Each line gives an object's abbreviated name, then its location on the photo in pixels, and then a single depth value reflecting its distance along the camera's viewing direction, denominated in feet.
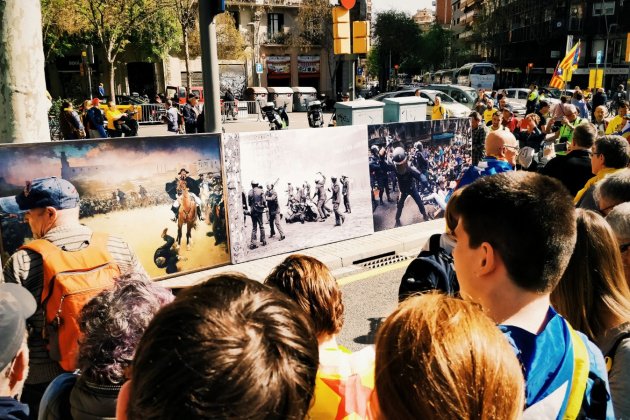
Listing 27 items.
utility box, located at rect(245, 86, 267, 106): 113.69
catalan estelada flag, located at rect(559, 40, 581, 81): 63.52
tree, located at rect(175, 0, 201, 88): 109.70
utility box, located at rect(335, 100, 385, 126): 40.50
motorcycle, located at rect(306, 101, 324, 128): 78.07
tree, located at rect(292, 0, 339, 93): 165.89
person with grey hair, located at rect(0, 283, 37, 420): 5.03
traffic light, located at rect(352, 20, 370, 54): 39.80
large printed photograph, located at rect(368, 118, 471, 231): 26.13
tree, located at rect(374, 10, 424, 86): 214.69
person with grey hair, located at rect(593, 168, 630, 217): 11.41
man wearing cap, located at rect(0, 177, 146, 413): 8.68
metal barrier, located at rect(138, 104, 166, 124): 103.19
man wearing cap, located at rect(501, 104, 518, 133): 40.50
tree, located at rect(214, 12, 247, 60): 140.67
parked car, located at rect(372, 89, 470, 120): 73.03
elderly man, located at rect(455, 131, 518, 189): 16.88
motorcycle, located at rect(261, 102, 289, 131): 66.13
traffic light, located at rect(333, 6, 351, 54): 35.63
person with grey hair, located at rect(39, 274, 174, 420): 5.95
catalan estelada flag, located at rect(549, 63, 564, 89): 68.54
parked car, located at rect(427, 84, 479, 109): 85.87
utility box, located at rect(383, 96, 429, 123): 43.60
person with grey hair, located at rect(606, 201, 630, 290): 8.59
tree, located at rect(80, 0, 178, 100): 104.72
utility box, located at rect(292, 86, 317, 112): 126.41
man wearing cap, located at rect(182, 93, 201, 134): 58.29
